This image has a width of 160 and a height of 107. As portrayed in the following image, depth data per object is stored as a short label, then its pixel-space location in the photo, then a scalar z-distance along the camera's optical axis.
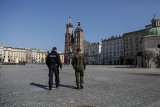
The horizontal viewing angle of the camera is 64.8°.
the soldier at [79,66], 5.72
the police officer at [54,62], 5.88
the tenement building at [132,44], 59.59
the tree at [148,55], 30.24
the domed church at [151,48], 30.85
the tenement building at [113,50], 67.76
